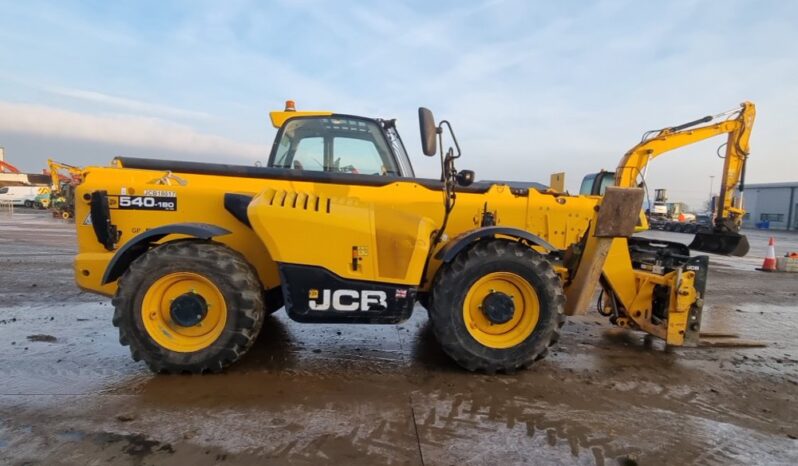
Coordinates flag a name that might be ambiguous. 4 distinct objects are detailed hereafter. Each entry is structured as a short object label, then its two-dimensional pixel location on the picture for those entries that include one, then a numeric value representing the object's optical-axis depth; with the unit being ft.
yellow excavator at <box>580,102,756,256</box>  24.34
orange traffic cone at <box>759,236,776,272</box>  37.19
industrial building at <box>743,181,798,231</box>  155.43
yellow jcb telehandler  11.46
